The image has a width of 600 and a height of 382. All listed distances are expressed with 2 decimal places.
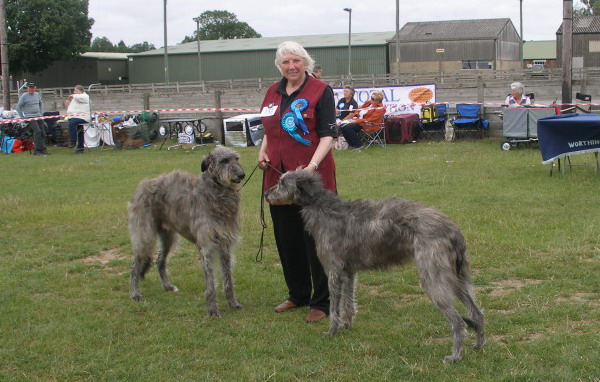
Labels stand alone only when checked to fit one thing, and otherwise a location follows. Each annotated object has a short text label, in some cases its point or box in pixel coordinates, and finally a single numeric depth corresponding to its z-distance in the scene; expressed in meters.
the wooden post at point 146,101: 23.83
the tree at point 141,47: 113.04
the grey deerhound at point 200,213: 5.66
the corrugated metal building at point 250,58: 59.91
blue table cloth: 11.05
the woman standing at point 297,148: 5.36
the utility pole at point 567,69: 18.16
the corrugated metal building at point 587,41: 64.19
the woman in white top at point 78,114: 19.80
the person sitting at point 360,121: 17.21
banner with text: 19.64
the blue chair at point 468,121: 18.30
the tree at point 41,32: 57.41
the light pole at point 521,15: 52.46
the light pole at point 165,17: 43.66
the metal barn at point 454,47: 60.72
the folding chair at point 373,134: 17.59
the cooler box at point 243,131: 19.38
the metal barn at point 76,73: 65.94
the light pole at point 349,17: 50.53
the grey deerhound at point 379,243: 4.37
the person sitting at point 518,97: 16.45
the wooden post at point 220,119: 20.78
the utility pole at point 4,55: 23.88
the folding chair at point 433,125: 18.64
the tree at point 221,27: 112.75
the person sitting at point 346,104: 17.62
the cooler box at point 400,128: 18.19
